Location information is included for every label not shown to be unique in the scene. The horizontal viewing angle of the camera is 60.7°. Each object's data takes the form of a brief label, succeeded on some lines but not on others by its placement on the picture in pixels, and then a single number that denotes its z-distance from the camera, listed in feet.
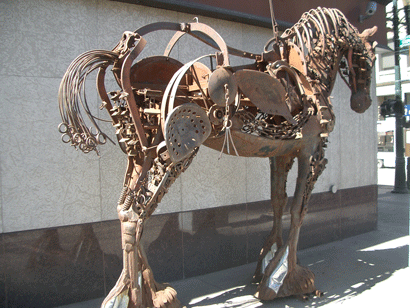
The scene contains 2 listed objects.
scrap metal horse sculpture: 8.09
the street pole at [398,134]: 26.66
